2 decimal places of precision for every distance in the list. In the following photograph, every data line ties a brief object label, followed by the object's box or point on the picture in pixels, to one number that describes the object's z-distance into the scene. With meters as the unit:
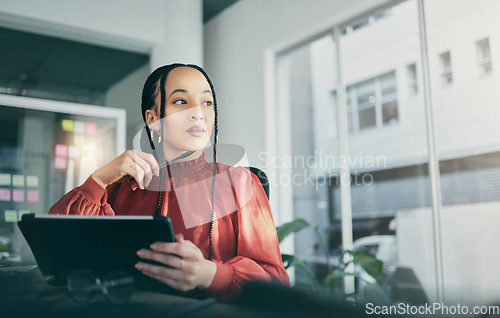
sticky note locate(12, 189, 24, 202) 2.89
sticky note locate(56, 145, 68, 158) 3.13
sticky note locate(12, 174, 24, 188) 3.01
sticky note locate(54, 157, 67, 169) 3.10
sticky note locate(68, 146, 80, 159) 3.06
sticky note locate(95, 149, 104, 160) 2.81
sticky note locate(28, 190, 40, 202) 2.90
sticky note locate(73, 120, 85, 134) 3.14
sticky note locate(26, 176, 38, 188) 2.98
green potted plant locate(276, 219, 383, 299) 2.53
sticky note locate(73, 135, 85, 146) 3.02
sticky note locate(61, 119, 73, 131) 3.20
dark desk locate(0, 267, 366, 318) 0.36
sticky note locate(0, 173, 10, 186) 3.00
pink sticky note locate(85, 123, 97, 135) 3.22
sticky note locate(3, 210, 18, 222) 2.83
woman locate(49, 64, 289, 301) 0.93
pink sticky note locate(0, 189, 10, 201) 2.90
